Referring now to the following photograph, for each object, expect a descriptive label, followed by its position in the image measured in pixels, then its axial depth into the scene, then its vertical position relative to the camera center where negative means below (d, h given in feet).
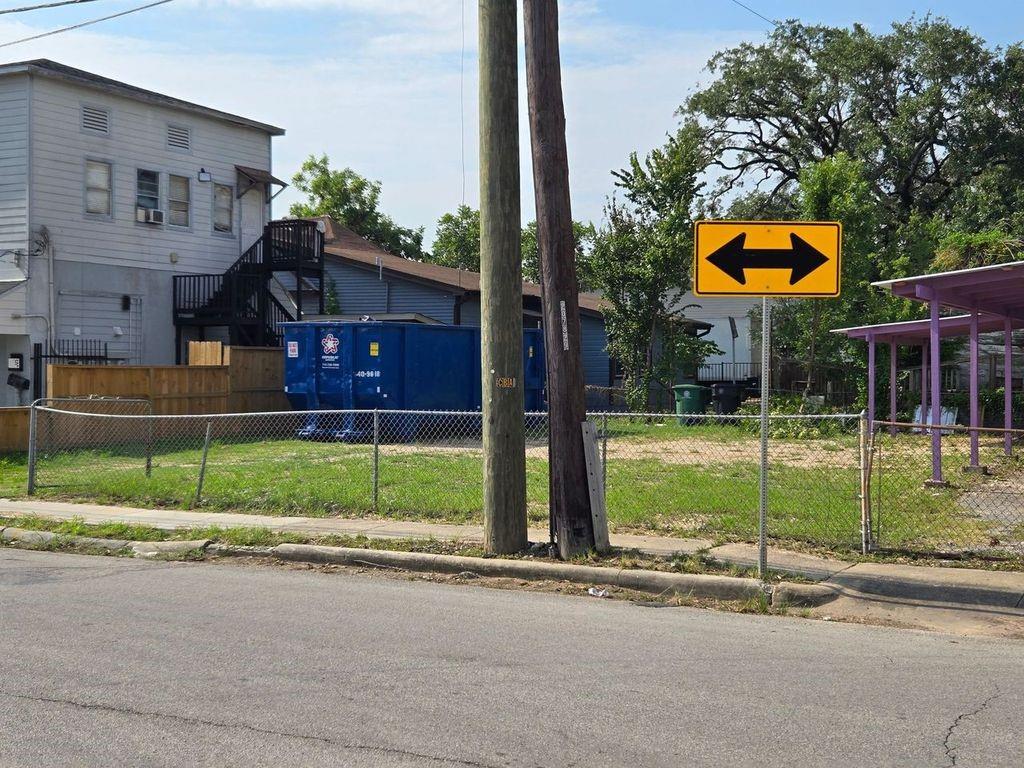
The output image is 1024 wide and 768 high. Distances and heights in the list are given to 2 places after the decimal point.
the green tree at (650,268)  93.15 +11.56
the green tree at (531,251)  141.99 +22.10
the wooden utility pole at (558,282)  31.55 +3.53
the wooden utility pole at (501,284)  32.27 +3.51
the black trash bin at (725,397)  94.43 +0.27
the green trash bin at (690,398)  92.32 +0.17
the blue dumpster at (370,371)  74.49 +2.02
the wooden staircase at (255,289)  91.94 +9.57
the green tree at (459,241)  185.57 +27.71
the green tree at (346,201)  178.91 +33.31
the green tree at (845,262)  88.12 +11.48
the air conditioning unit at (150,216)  89.56 +15.38
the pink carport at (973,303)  47.34 +5.23
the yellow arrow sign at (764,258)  28.55 +3.81
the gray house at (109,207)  80.89 +15.94
